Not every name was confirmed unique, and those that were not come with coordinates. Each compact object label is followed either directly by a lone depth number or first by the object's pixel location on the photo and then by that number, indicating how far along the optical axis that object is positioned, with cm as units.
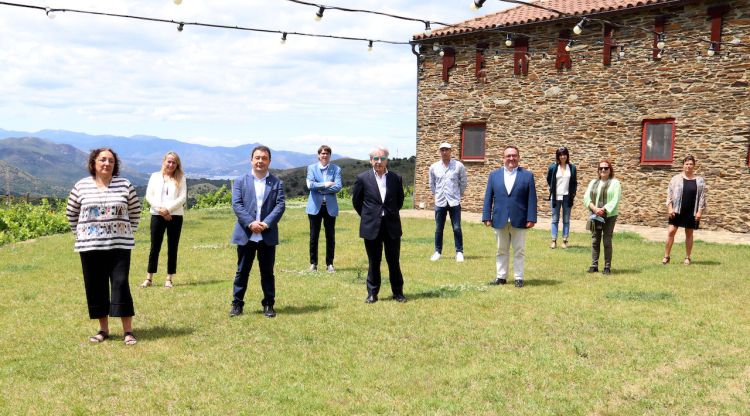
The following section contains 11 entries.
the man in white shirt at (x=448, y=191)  1216
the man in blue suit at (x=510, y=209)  938
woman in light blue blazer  1066
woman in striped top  640
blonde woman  941
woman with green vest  1052
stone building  1723
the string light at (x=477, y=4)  946
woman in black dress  1162
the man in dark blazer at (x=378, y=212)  830
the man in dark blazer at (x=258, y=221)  750
